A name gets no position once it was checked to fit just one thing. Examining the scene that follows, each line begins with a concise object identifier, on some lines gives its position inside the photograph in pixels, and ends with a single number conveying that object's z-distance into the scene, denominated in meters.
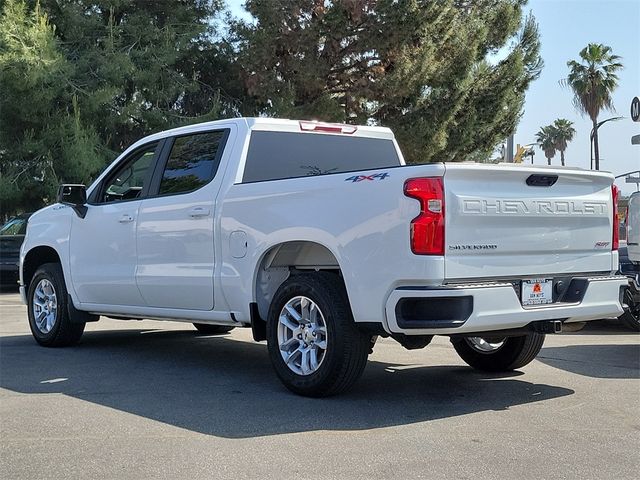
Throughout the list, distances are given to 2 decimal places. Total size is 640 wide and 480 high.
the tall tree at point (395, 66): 20.30
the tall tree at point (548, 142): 77.88
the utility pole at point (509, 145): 23.93
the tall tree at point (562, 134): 76.50
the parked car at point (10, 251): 15.54
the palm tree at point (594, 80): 44.25
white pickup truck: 4.96
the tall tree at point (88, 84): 19.16
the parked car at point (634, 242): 8.11
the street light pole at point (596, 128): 40.22
